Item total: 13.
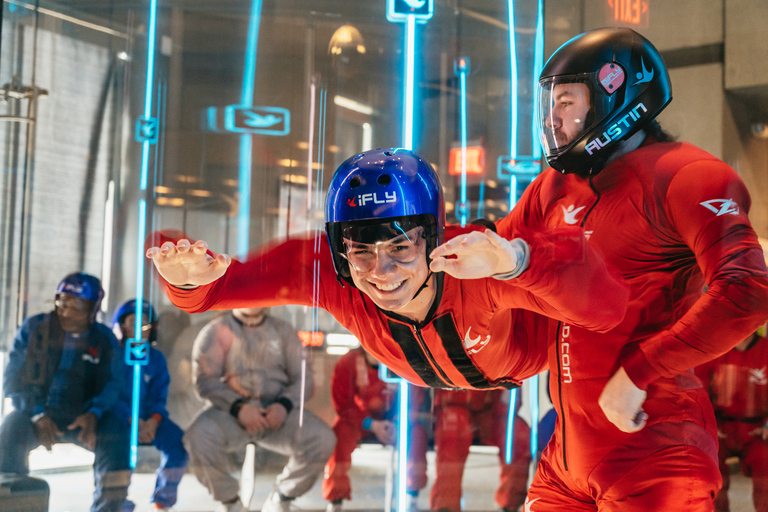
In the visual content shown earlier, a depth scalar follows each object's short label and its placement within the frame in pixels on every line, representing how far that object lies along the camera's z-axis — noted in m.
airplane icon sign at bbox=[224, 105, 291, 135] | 2.43
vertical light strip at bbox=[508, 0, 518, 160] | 2.22
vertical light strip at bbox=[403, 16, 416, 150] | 2.39
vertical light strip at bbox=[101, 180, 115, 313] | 2.53
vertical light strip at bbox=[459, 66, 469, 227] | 2.25
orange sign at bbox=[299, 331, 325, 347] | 2.43
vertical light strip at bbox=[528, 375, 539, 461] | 2.56
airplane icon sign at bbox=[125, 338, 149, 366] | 2.57
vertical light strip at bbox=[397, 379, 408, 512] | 2.34
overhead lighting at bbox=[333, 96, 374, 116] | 2.36
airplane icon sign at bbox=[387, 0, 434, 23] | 2.19
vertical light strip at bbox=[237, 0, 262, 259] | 2.45
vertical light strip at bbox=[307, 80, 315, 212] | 2.36
